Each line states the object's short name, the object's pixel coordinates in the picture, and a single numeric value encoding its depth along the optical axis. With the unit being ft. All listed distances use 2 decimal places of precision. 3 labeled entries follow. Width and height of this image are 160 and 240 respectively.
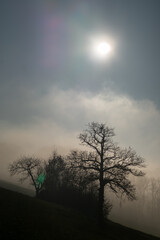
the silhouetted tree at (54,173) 135.13
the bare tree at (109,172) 64.61
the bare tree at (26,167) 143.33
